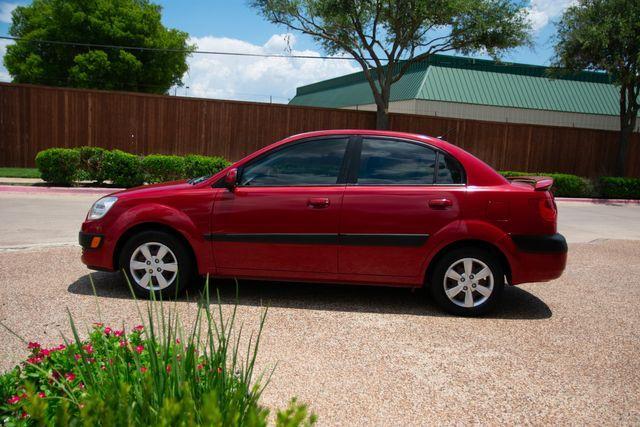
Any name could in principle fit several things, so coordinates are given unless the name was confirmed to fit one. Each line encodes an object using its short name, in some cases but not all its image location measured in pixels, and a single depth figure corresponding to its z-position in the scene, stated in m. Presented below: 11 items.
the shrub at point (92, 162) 15.29
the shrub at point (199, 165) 16.16
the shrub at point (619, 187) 20.56
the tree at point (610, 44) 19.66
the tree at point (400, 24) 20.31
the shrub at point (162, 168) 15.70
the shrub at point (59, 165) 14.80
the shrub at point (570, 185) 19.86
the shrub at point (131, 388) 1.53
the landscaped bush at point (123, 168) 15.43
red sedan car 5.12
